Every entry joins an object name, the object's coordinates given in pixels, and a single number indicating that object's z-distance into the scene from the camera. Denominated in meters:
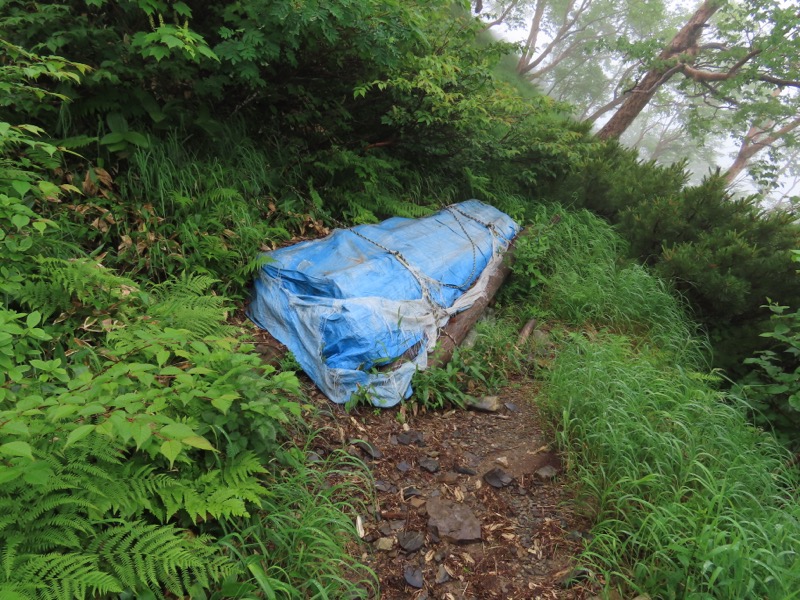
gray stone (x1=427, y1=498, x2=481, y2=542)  2.06
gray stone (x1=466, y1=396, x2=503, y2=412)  3.06
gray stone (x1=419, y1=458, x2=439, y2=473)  2.49
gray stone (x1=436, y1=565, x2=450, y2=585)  1.87
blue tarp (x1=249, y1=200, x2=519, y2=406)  2.86
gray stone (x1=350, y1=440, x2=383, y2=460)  2.50
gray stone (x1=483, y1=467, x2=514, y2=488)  2.42
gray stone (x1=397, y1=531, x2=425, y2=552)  1.98
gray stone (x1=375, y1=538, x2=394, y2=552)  1.97
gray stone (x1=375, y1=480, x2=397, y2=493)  2.30
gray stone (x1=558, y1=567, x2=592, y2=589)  1.86
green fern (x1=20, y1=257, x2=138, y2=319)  2.16
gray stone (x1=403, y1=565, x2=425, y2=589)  1.84
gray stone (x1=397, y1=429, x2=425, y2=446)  2.68
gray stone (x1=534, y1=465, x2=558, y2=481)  2.45
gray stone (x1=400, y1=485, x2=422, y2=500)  2.29
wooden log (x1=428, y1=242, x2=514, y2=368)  3.28
